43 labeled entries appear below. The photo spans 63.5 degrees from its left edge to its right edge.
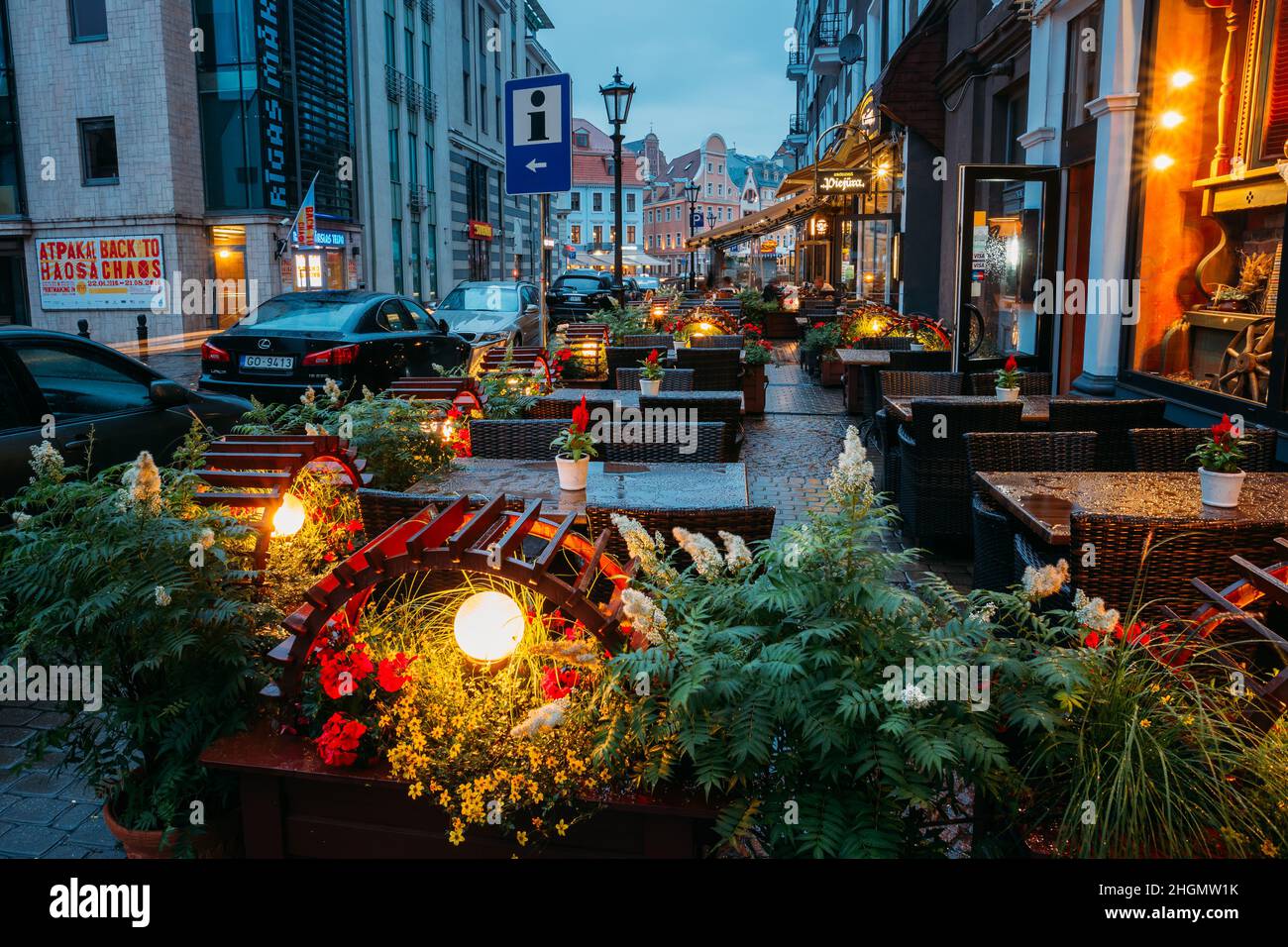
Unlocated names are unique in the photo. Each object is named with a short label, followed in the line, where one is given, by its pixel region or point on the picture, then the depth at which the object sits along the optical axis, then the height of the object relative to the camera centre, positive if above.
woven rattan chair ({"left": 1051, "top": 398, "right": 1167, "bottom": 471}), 6.12 -0.65
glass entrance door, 10.29 +0.54
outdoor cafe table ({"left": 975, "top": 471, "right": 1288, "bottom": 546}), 4.06 -0.78
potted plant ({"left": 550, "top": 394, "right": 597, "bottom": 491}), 4.65 -0.67
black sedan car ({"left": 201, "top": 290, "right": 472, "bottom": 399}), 10.51 -0.40
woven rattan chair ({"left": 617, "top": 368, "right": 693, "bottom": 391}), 9.22 -0.63
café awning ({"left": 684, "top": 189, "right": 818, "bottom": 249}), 26.70 +2.49
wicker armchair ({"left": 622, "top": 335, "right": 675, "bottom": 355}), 12.64 -0.42
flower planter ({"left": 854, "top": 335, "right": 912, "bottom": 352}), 13.02 -0.42
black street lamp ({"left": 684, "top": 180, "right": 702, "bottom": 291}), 39.41 +4.38
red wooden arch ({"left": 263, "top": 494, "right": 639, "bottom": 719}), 2.63 -0.67
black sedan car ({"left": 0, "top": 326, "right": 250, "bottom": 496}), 5.17 -0.53
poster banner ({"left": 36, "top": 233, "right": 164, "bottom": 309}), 26.88 +0.92
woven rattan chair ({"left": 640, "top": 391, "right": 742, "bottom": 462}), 6.81 -0.64
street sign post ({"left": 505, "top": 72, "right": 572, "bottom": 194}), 7.83 +1.31
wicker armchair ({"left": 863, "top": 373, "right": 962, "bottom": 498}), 7.93 -0.61
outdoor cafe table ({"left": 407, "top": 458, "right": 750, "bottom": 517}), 4.50 -0.82
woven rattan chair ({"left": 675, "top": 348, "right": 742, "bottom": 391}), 11.27 -0.63
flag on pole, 25.27 +2.04
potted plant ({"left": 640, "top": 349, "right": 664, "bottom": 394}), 7.93 -0.53
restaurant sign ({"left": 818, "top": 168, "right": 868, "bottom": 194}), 21.72 +2.62
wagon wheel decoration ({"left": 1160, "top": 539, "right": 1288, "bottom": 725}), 2.51 -0.88
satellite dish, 26.98 +6.71
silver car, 17.47 -0.05
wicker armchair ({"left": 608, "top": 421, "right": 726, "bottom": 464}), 5.79 -0.78
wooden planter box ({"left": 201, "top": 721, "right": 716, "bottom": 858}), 2.57 -1.30
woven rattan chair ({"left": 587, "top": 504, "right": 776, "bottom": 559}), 3.27 -0.66
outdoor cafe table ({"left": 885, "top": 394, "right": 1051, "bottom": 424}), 6.56 -0.66
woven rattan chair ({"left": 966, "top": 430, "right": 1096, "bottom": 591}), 5.38 -0.74
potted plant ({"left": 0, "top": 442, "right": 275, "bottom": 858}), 2.80 -0.89
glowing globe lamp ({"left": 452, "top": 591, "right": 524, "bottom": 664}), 2.68 -0.82
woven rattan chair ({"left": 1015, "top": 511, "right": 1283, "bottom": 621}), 3.54 -0.84
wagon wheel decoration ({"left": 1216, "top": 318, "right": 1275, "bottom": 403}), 6.88 -0.36
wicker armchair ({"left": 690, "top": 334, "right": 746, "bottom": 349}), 13.34 -0.43
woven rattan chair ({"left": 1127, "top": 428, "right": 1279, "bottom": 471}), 5.37 -0.70
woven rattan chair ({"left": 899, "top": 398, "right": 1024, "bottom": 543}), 6.23 -0.97
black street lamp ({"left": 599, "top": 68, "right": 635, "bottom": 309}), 16.39 +3.34
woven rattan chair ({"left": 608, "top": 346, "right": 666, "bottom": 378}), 11.22 -0.51
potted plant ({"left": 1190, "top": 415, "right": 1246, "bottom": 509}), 4.10 -0.63
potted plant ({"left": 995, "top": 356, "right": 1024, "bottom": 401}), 6.60 -0.47
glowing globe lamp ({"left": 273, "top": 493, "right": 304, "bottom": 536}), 3.57 -0.72
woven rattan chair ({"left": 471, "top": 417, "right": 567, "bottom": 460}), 6.07 -0.76
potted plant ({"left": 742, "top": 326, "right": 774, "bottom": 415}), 12.47 -0.82
